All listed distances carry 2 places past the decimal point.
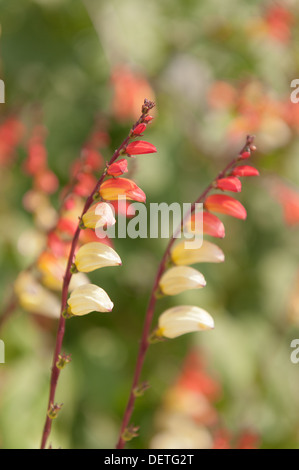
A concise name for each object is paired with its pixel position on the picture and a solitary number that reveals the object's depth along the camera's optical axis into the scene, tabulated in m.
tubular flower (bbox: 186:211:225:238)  0.63
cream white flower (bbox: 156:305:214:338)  0.64
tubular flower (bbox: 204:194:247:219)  0.63
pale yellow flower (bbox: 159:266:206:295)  0.64
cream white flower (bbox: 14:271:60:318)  0.71
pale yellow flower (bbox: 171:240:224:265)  0.65
